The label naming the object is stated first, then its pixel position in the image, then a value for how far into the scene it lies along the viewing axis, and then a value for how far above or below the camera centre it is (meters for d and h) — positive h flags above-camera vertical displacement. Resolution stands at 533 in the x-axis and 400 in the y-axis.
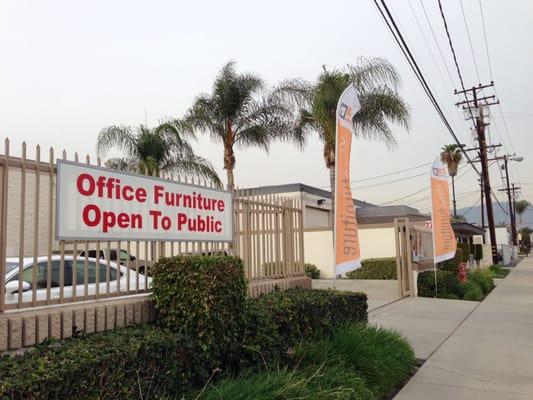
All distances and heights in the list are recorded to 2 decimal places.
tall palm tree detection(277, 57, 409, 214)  18.36 +5.47
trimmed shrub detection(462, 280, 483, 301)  15.20 -1.62
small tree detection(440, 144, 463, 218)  51.88 +8.97
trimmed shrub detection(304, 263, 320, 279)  22.21 -1.11
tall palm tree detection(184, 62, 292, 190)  19.61 +5.41
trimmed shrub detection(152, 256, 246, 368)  4.62 -0.50
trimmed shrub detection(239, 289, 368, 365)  5.22 -0.90
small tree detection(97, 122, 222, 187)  20.50 +4.37
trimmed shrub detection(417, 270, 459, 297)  15.15 -1.32
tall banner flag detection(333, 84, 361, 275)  7.52 +0.72
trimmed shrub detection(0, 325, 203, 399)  3.04 -0.80
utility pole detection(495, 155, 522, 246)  61.64 +4.86
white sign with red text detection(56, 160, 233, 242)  4.33 +0.45
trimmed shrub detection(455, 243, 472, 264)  18.78 -0.59
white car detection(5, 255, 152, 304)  4.34 -0.26
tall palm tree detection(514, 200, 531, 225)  110.06 +7.49
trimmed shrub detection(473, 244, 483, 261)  33.12 -0.78
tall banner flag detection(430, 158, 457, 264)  14.15 +0.80
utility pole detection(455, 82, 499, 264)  30.64 +7.32
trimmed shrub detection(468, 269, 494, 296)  17.55 -1.48
